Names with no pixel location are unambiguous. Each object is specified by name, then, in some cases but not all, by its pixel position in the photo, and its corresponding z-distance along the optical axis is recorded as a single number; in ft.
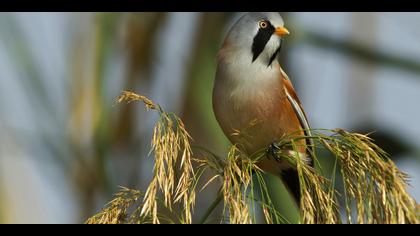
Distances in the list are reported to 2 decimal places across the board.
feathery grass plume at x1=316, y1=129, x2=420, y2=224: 12.84
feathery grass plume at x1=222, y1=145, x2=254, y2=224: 12.81
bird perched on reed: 22.62
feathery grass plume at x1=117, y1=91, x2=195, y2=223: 13.47
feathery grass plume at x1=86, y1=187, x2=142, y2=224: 13.94
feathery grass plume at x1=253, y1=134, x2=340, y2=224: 13.29
